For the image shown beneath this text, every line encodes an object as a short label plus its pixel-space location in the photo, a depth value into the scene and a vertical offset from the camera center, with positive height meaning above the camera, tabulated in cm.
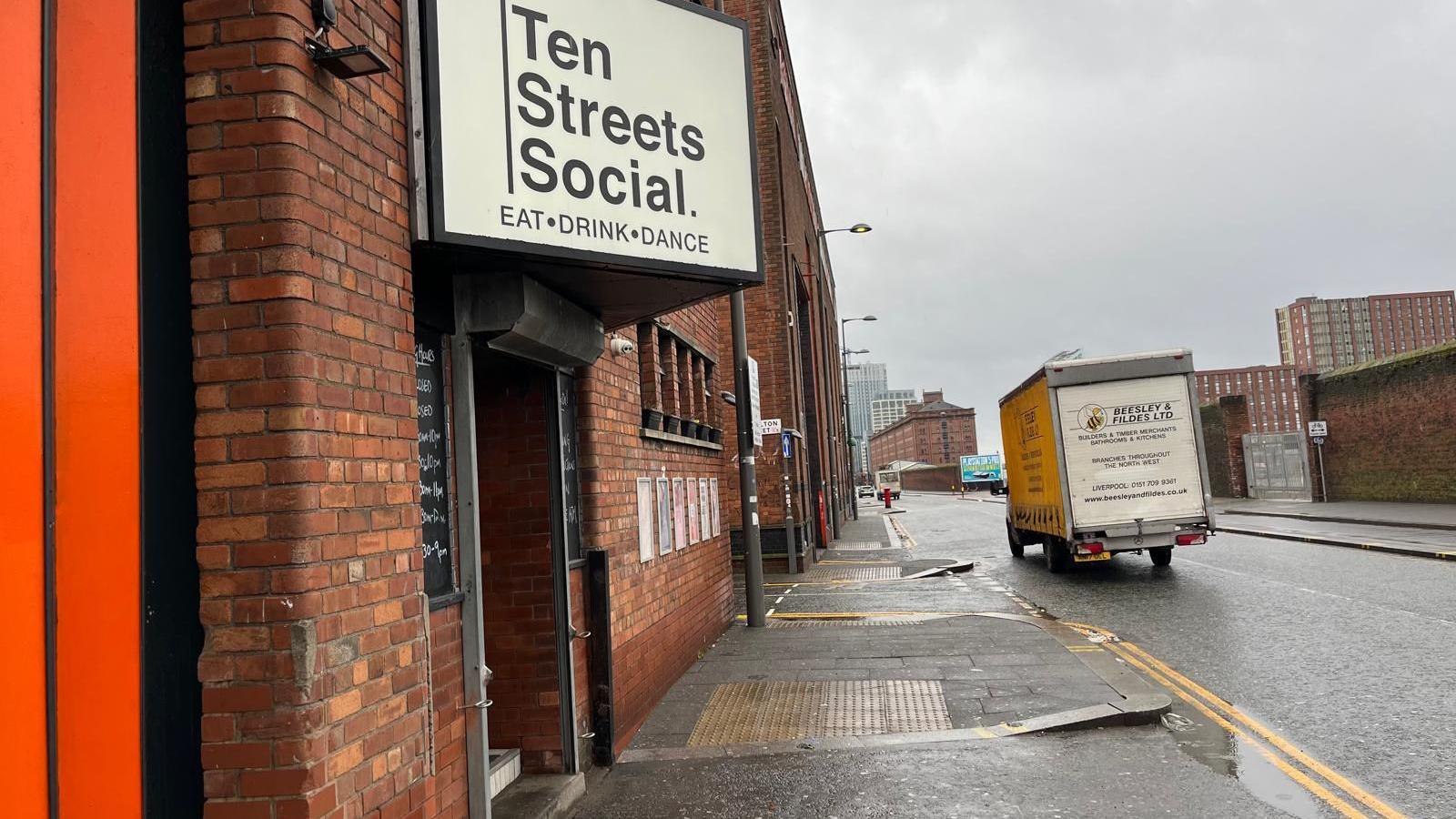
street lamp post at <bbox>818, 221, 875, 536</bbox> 4825 +163
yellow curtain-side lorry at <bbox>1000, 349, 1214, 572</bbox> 1465 +14
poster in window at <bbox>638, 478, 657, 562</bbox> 723 -19
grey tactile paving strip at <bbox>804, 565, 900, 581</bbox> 1736 -171
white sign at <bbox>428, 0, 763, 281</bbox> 373 +159
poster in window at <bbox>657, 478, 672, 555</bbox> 786 -22
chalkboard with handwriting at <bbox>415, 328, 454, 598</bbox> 409 +19
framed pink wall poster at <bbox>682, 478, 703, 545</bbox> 911 -20
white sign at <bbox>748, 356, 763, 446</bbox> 1198 +115
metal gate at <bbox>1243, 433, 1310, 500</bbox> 3616 -49
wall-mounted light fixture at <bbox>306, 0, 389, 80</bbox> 294 +141
